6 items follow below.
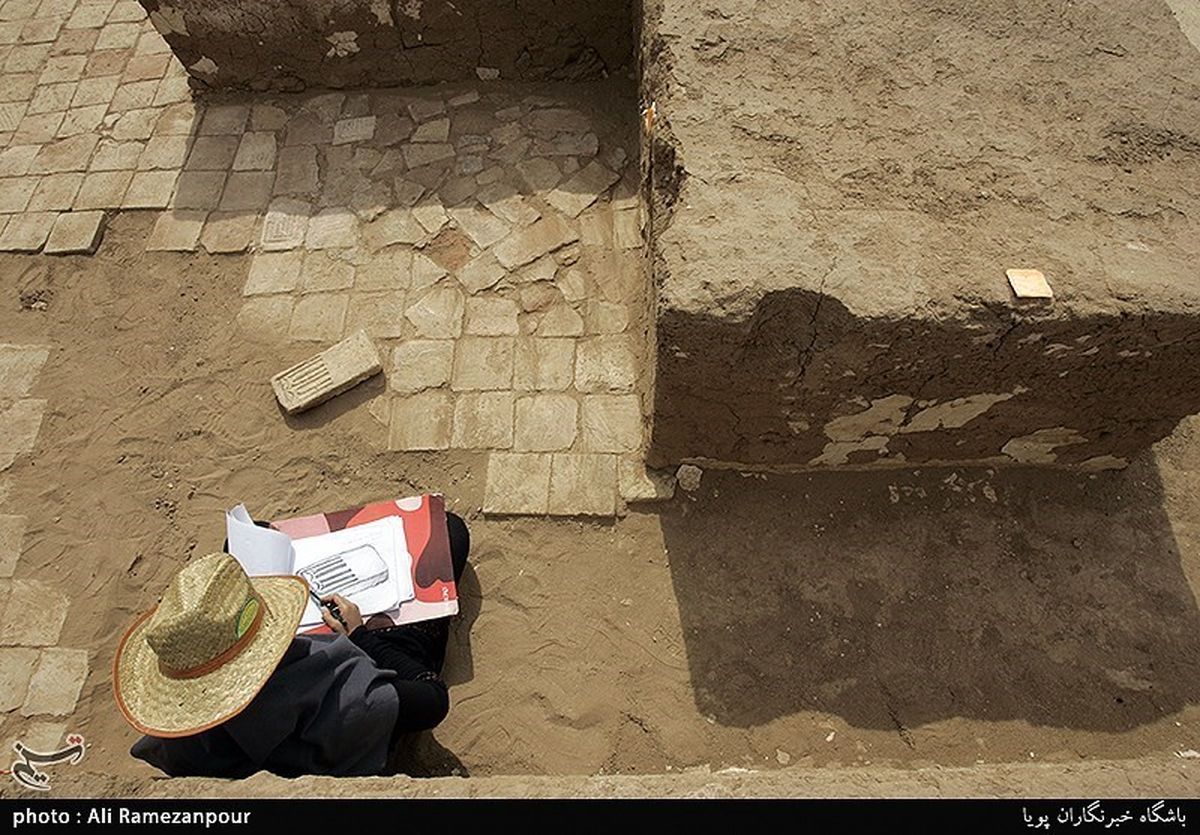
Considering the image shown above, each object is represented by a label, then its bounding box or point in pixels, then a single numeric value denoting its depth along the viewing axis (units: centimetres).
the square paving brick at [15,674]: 331
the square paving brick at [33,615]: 347
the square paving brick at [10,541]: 366
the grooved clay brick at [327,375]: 395
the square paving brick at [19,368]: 416
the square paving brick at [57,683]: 329
